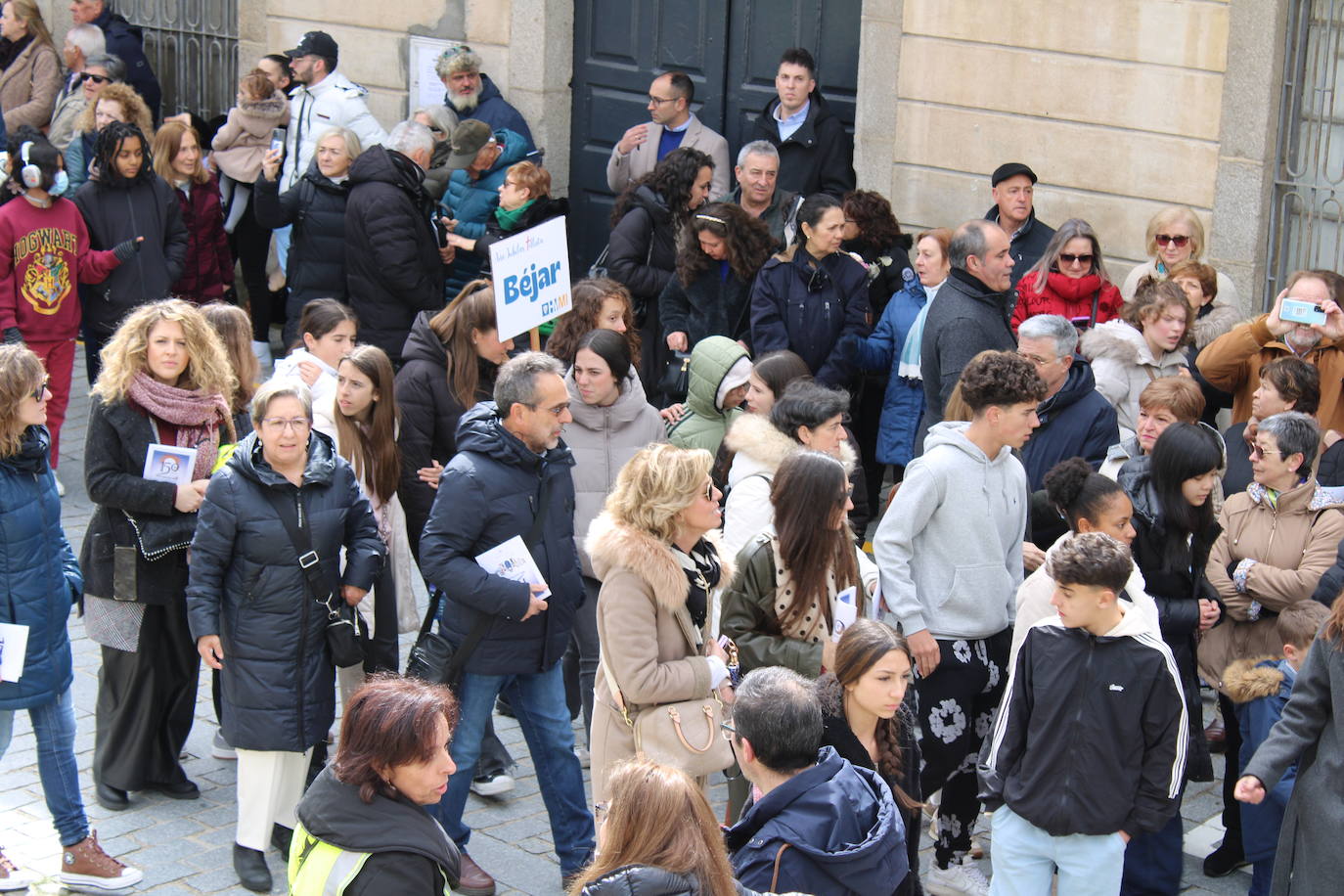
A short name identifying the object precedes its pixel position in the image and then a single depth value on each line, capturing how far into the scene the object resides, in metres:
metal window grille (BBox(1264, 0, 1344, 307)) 19.11
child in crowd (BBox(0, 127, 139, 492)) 20.02
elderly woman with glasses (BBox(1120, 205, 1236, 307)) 18.09
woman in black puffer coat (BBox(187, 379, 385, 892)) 12.00
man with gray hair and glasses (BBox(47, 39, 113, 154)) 26.05
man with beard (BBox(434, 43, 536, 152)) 24.47
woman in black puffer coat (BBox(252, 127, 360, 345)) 21.02
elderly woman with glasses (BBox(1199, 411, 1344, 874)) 13.22
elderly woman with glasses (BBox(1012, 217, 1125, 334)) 17.59
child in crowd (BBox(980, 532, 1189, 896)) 10.63
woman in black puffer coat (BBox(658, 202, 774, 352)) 18.59
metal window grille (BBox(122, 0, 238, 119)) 29.16
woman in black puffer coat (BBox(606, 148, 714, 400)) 19.47
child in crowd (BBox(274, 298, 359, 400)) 14.70
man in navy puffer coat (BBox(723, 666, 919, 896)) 8.51
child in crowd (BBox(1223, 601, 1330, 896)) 12.10
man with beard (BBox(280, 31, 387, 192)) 23.89
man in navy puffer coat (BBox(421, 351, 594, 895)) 11.87
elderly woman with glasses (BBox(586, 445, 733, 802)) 10.97
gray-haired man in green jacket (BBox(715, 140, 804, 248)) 19.73
